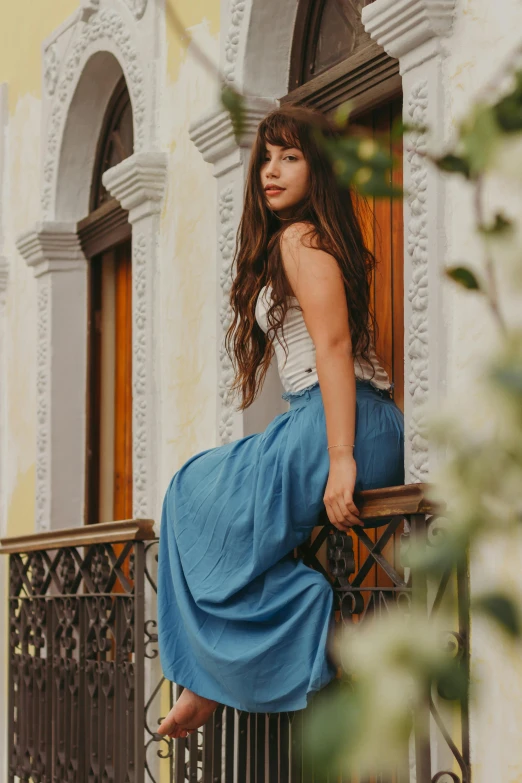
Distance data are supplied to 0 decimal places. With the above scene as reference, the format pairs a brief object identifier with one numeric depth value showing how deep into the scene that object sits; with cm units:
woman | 445
